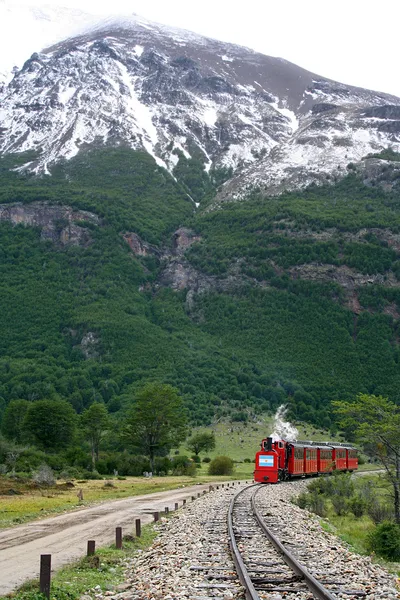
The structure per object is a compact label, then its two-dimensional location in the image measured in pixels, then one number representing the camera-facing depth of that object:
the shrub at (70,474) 53.97
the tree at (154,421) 71.00
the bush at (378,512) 27.41
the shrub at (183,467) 63.91
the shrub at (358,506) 30.83
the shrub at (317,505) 29.27
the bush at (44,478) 43.82
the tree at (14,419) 84.88
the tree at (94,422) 77.25
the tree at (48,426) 77.50
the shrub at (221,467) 64.88
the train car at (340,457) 54.12
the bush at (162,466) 66.69
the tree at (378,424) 28.54
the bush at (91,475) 56.42
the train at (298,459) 43.03
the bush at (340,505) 31.52
